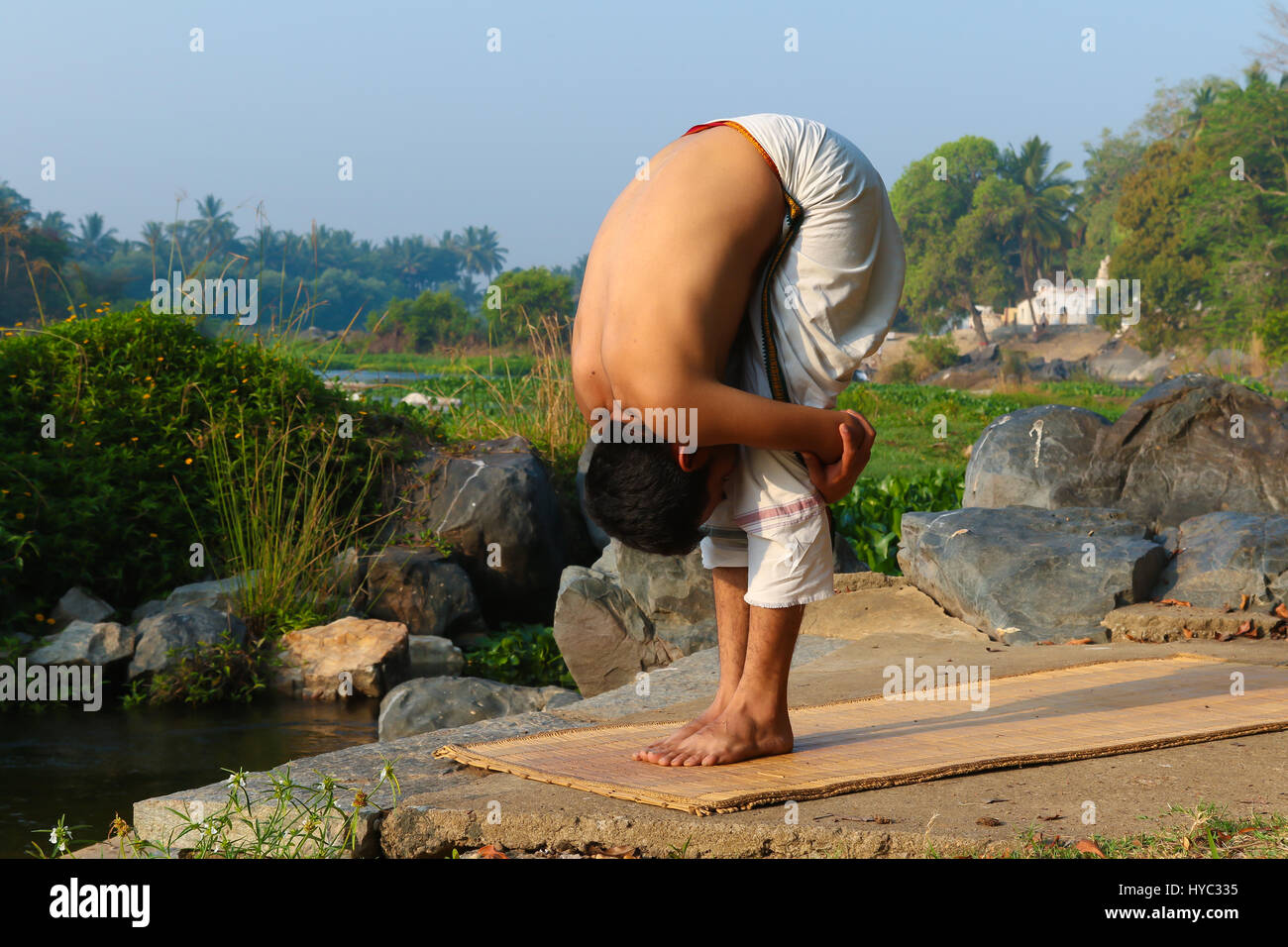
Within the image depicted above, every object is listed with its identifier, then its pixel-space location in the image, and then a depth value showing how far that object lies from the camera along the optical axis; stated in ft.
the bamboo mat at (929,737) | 8.49
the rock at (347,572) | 23.36
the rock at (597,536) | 28.45
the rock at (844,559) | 22.25
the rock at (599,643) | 20.54
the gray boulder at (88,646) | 20.24
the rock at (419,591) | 24.08
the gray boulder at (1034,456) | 22.68
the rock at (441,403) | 32.17
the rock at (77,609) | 21.71
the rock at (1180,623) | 15.83
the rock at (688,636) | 20.68
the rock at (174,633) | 20.16
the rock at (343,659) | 20.80
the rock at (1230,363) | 93.53
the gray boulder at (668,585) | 20.67
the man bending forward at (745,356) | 8.41
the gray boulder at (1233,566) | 16.89
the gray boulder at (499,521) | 25.85
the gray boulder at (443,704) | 16.56
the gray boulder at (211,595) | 22.00
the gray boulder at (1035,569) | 17.28
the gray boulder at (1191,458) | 21.42
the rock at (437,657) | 22.62
